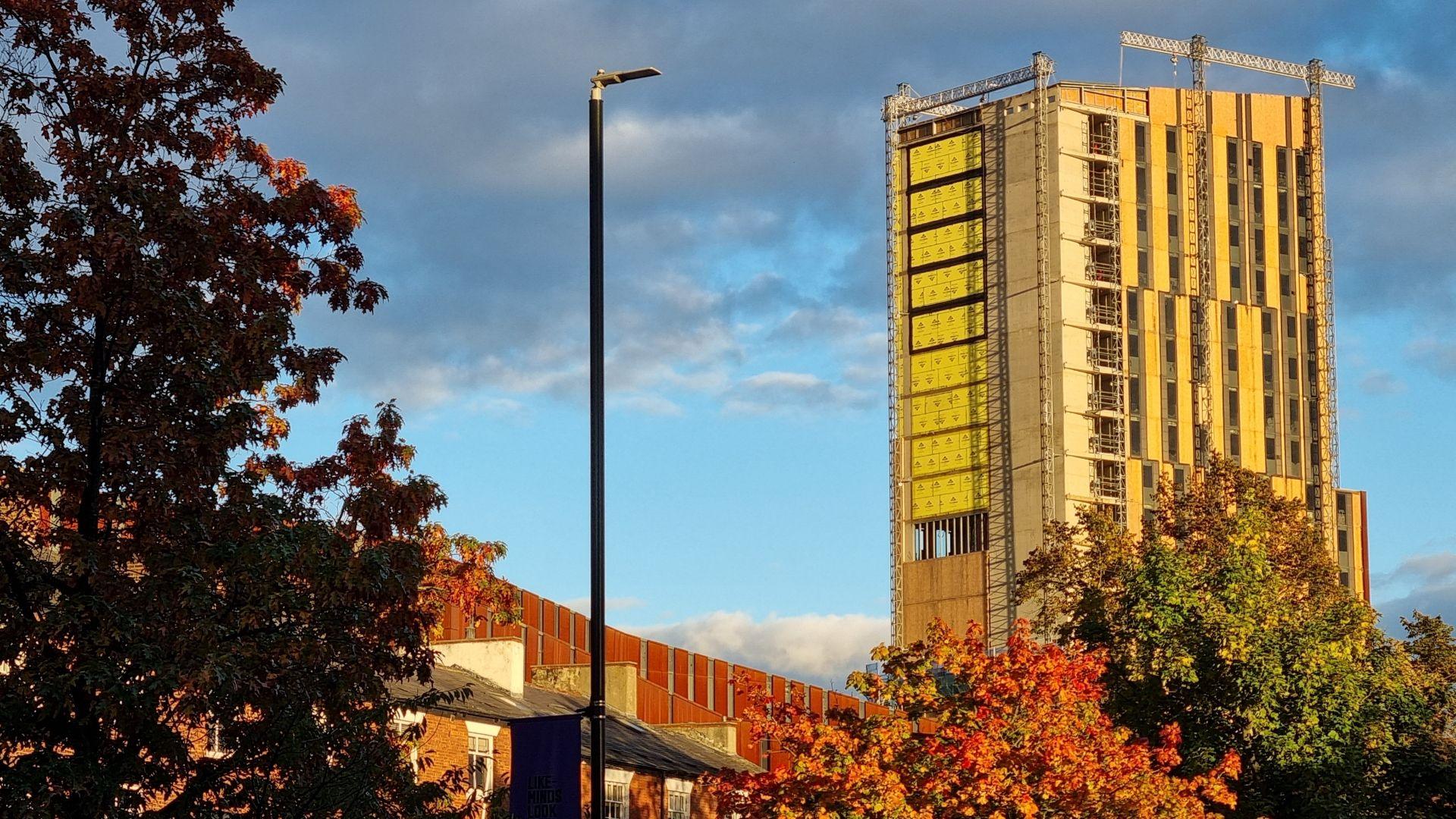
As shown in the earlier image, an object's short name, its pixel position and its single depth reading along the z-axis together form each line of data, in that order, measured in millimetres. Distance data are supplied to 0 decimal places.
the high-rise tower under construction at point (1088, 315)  142000
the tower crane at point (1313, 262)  148125
